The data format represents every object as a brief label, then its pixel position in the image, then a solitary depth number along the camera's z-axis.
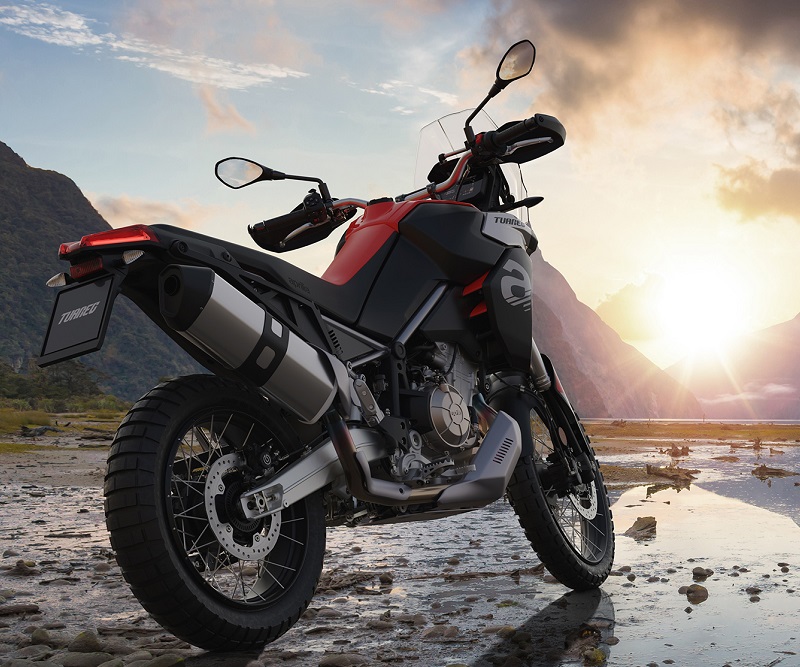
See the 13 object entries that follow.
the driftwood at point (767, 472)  12.27
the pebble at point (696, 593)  4.21
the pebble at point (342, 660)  3.14
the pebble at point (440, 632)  3.59
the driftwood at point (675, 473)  11.48
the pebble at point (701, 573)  4.73
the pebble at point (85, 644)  3.28
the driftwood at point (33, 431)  21.86
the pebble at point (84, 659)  3.06
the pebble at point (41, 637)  3.36
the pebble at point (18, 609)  3.85
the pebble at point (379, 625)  3.71
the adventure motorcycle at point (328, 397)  3.12
